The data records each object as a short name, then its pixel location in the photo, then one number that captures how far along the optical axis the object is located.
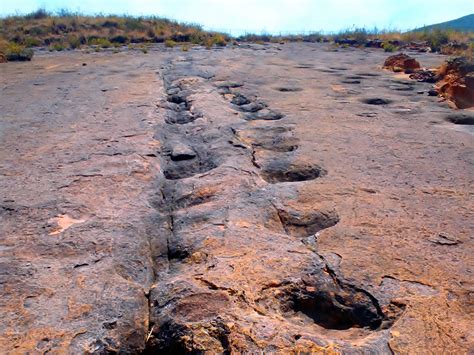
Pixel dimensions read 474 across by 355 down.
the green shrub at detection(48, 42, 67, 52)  14.53
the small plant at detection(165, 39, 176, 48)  14.89
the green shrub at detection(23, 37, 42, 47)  15.94
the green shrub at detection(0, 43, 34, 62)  10.98
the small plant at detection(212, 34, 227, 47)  15.93
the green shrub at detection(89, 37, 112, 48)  15.13
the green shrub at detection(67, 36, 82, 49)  15.23
